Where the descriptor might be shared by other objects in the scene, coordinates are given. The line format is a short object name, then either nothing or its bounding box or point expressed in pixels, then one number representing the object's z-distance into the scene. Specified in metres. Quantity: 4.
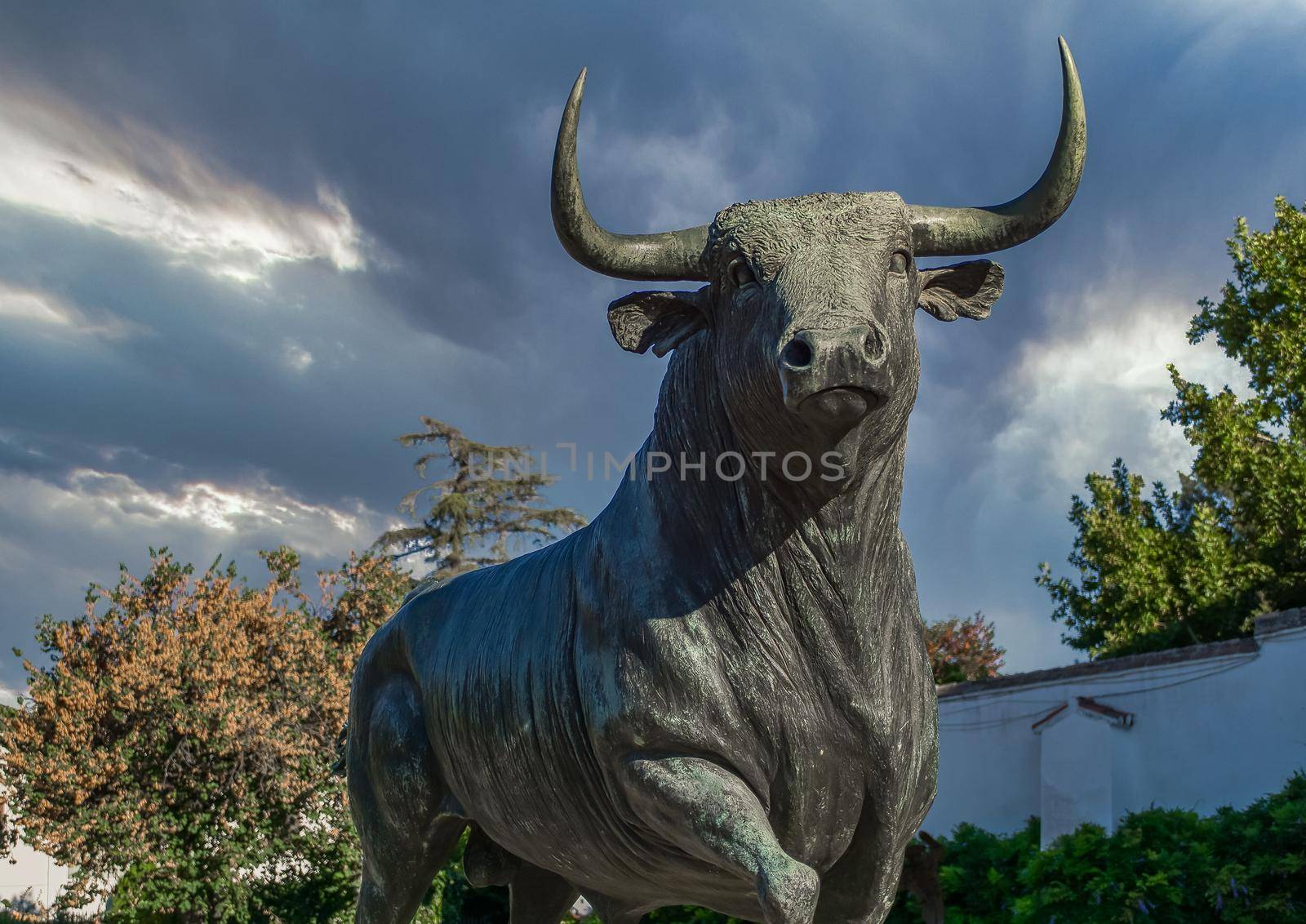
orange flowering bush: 11.46
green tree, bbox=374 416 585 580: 23.30
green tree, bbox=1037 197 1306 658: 18.08
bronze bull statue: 2.31
